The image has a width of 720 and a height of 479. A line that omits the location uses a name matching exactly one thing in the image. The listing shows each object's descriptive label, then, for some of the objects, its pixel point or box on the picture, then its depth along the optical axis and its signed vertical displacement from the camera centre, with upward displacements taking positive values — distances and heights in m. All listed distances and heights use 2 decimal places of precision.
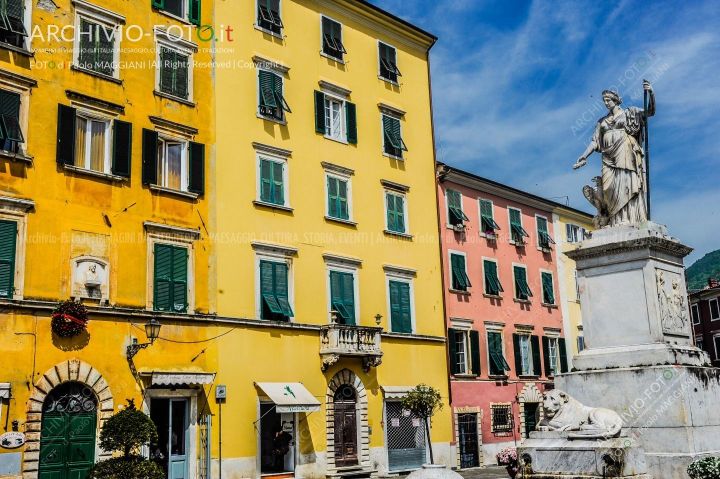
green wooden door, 20.58 -0.25
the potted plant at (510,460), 13.74 -1.07
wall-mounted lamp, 21.67 +2.31
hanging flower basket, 20.94 +2.75
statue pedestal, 11.57 +0.74
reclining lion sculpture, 11.35 -0.24
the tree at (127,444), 17.03 -0.54
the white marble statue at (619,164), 13.51 +4.12
